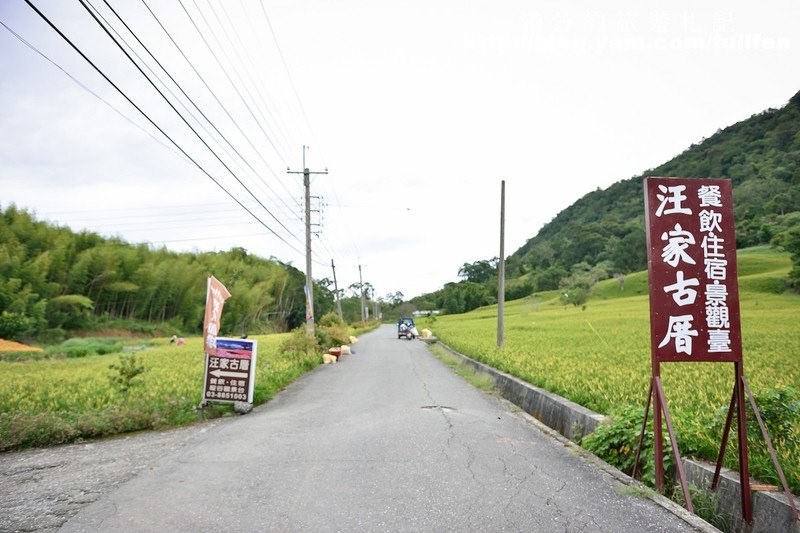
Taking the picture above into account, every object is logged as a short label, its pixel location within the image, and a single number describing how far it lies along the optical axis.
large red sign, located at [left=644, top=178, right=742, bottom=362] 4.22
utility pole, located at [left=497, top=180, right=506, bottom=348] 17.44
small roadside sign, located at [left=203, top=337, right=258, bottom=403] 8.43
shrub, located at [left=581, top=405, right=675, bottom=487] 4.90
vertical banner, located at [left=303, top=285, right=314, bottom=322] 20.23
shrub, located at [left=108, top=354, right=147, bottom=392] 8.90
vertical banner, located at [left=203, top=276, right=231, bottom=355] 8.17
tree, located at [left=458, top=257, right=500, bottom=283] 127.62
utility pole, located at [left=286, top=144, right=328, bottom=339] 20.22
